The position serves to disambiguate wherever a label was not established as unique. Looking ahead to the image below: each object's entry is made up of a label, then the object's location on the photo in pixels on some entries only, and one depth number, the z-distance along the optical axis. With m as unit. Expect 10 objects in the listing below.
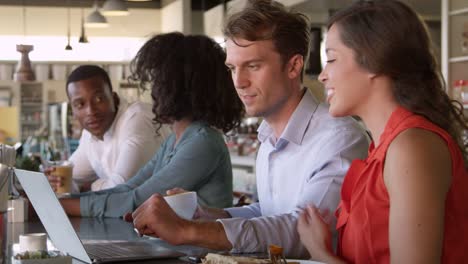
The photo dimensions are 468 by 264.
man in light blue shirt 1.85
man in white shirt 3.55
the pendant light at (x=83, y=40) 7.55
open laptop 1.78
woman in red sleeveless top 1.44
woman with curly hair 2.73
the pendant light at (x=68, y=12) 12.28
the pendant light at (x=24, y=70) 6.30
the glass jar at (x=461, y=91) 6.49
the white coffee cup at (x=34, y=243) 1.88
